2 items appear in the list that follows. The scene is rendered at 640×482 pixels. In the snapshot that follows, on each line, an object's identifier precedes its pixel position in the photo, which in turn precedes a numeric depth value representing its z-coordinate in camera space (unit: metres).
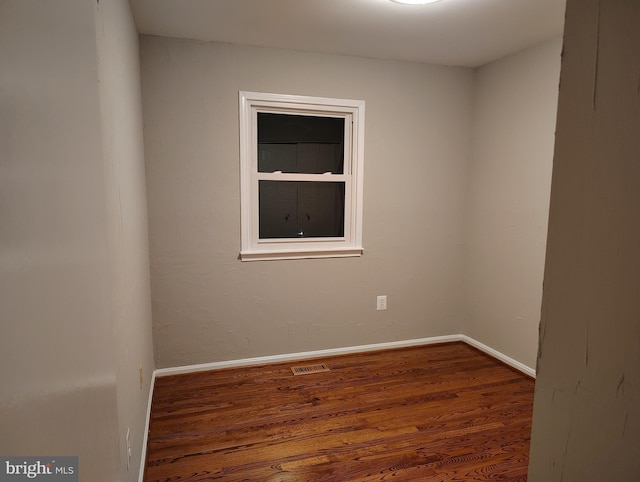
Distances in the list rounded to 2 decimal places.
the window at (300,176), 3.00
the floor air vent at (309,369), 3.03
